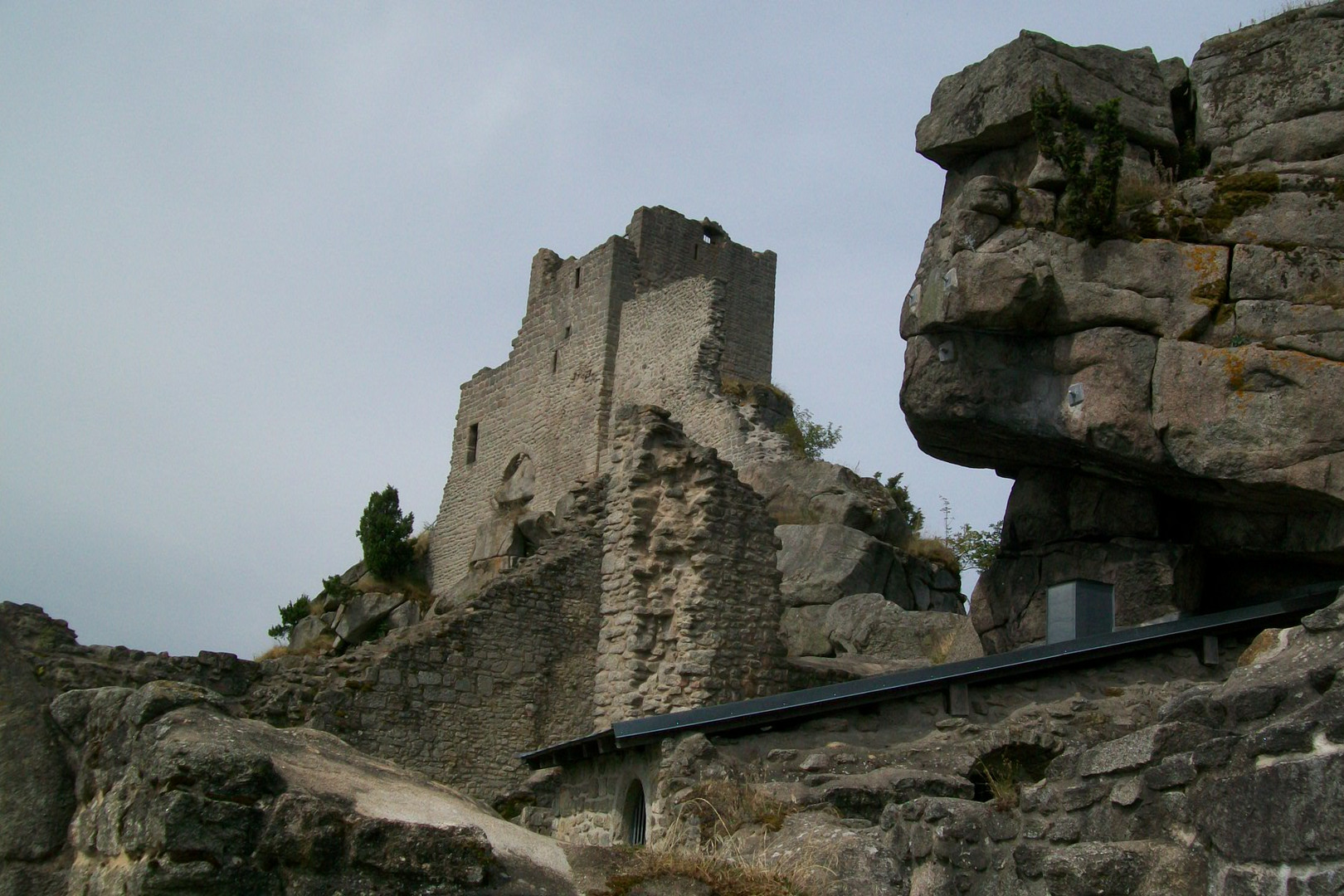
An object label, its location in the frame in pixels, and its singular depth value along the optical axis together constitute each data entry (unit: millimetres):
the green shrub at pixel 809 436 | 27438
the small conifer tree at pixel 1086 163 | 14250
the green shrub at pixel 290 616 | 29453
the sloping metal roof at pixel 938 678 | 10516
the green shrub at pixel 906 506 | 25938
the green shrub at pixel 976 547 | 28516
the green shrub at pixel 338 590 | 29123
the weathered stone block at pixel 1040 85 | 15648
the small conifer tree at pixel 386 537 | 32844
